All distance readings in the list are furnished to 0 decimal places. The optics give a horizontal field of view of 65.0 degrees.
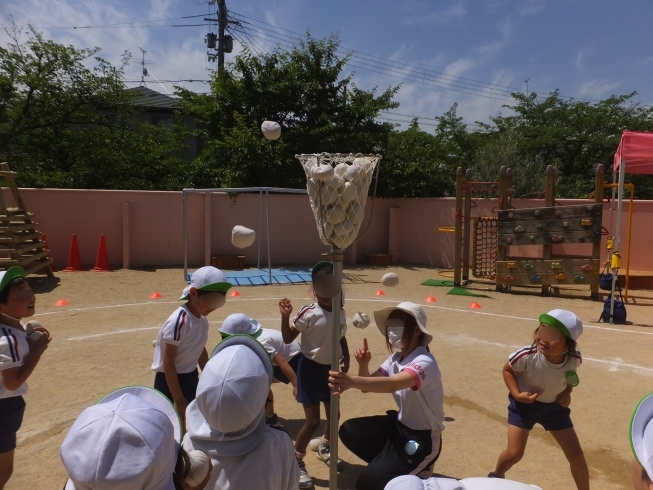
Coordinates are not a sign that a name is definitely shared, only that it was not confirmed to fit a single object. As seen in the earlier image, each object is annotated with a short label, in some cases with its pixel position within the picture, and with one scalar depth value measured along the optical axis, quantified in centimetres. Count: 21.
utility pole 2473
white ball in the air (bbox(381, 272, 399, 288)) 455
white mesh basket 283
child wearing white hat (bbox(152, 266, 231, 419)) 330
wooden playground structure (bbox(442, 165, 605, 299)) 1059
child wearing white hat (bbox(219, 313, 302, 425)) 338
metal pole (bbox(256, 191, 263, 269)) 1370
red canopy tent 847
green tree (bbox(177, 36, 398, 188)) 1684
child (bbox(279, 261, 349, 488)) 367
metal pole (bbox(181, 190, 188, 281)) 1216
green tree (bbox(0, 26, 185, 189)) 1773
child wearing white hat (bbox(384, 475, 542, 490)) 136
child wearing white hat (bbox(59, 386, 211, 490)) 121
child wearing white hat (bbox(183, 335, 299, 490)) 180
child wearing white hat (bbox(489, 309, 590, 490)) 318
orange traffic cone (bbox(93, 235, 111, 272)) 1342
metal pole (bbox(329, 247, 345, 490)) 281
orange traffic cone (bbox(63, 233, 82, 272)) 1327
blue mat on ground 1208
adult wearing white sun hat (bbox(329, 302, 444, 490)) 282
